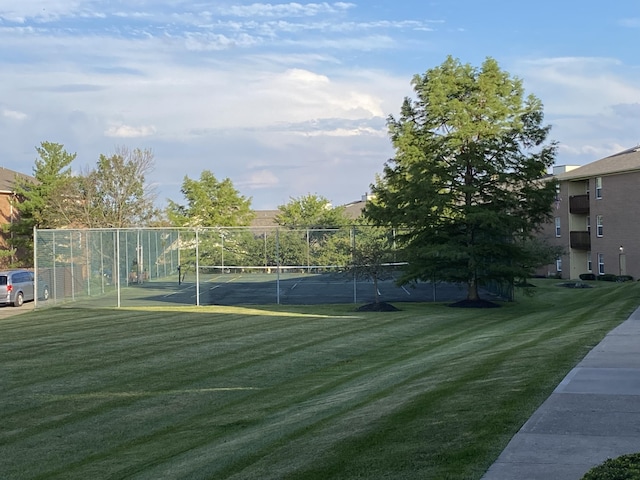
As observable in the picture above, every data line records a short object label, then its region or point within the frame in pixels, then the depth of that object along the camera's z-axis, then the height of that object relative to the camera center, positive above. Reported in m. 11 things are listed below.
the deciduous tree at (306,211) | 75.31 +4.58
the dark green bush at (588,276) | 61.24 -1.29
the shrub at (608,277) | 57.59 -1.32
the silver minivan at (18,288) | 38.75 -1.06
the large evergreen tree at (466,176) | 33.41 +3.33
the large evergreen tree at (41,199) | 59.66 +4.73
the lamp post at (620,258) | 59.00 -0.02
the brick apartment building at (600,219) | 57.88 +2.86
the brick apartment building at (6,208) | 63.06 +4.36
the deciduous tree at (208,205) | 69.12 +4.75
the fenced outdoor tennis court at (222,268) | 38.22 -0.24
